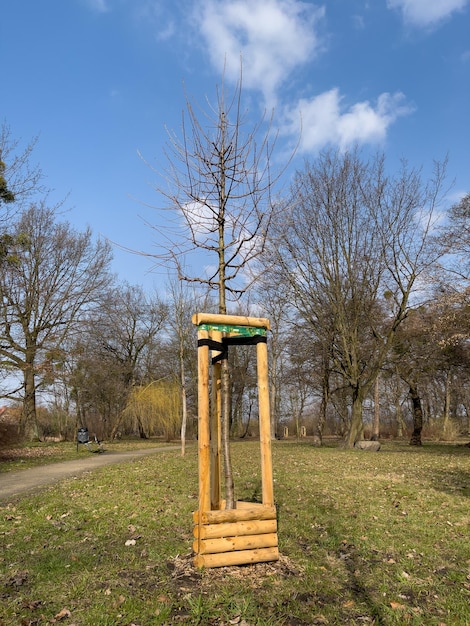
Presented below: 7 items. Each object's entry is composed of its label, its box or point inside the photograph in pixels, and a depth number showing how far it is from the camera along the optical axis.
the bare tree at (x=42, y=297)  23.48
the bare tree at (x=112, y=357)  29.06
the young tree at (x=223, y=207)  5.65
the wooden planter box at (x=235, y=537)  4.27
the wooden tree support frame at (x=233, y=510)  4.28
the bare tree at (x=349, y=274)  20.03
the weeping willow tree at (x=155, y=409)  29.62
